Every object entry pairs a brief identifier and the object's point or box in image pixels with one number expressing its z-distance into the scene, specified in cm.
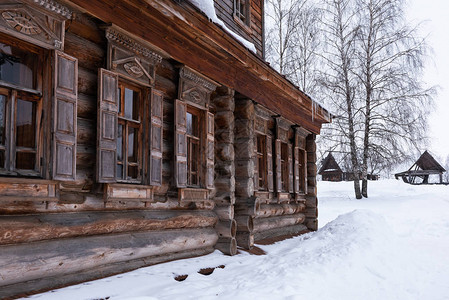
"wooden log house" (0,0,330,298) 382
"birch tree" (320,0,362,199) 1972
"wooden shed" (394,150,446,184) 3197
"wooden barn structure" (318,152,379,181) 3872
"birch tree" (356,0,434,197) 1903
